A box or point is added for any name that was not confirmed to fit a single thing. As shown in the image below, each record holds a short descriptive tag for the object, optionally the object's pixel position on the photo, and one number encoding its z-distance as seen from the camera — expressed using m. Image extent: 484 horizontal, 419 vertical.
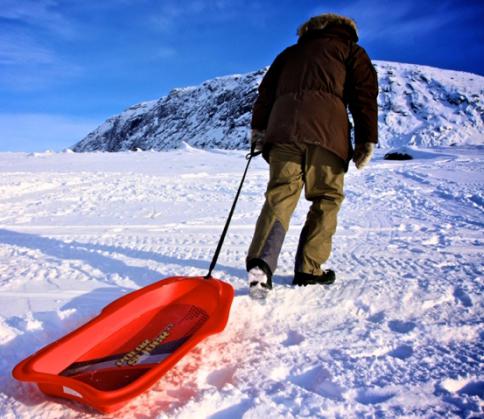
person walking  2.37
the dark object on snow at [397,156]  14.78
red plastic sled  1.36
